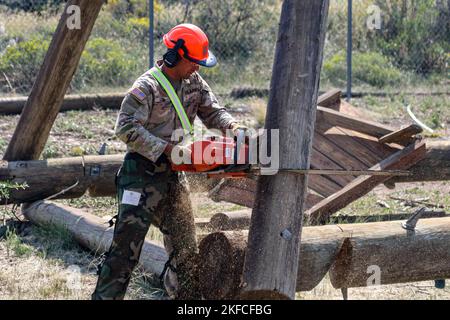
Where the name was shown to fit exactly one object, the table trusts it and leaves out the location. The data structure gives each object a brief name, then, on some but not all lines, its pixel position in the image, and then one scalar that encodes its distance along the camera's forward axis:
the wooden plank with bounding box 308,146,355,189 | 15.41
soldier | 10.16
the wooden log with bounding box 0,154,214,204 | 15.31
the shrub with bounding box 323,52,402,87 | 27.86
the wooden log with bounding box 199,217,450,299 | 10.37
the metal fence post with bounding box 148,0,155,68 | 21.97
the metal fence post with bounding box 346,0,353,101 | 23.73
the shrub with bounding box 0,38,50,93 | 24.44
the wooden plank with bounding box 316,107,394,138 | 15.41
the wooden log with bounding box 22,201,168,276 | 12.47
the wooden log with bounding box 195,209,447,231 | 13.59
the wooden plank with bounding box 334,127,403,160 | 15.31
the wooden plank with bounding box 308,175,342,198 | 15.54
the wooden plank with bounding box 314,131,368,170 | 15.34
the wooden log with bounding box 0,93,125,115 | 22.36
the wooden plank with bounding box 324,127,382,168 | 15.40
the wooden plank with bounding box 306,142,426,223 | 14.90
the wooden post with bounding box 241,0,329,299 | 9.60
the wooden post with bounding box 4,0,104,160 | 14.12
